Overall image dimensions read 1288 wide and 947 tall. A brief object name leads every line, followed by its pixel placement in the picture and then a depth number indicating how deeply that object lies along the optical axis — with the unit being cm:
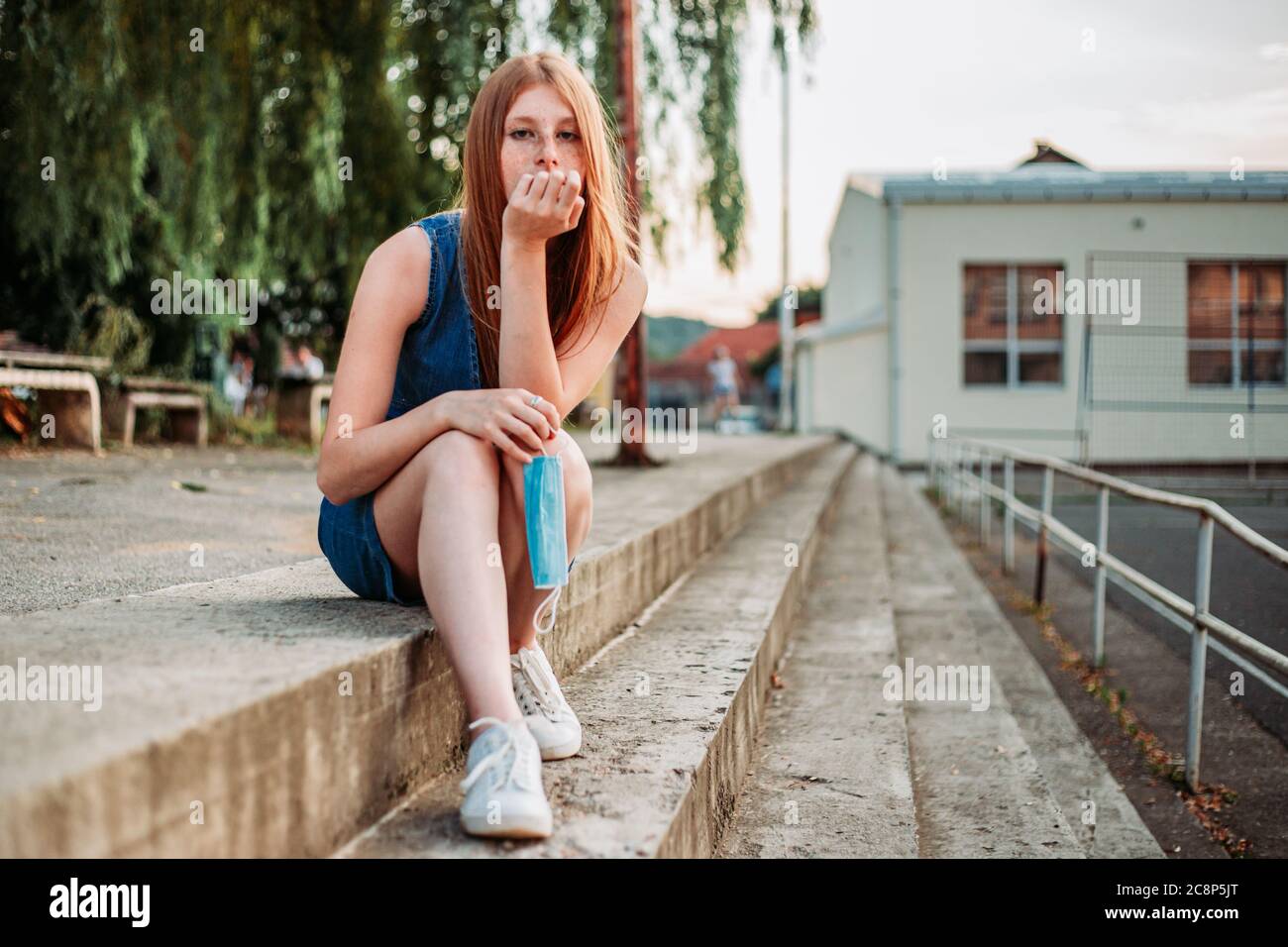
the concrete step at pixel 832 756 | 230
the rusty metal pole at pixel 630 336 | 791
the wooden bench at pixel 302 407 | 1017
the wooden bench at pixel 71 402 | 734
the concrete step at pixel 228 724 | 113
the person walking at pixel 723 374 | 2319
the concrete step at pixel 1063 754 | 292
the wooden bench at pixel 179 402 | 862
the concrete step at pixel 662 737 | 164
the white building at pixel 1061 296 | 1585
